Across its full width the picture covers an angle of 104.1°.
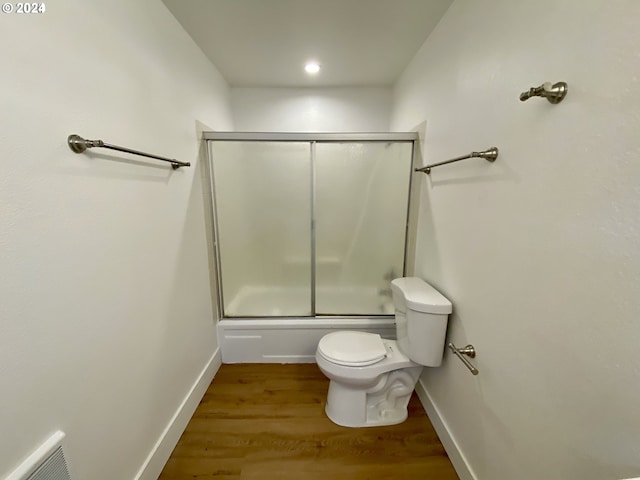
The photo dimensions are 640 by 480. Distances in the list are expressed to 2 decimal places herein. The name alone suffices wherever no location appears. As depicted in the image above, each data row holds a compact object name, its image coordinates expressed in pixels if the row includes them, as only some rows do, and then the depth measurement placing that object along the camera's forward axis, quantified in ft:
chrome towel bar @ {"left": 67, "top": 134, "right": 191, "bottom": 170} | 2.57
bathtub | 6.44
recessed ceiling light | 6.35
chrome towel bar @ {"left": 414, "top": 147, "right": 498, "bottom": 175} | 3.10
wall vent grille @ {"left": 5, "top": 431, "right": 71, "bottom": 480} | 2.13
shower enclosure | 6.09
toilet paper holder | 3.50
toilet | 4.30
